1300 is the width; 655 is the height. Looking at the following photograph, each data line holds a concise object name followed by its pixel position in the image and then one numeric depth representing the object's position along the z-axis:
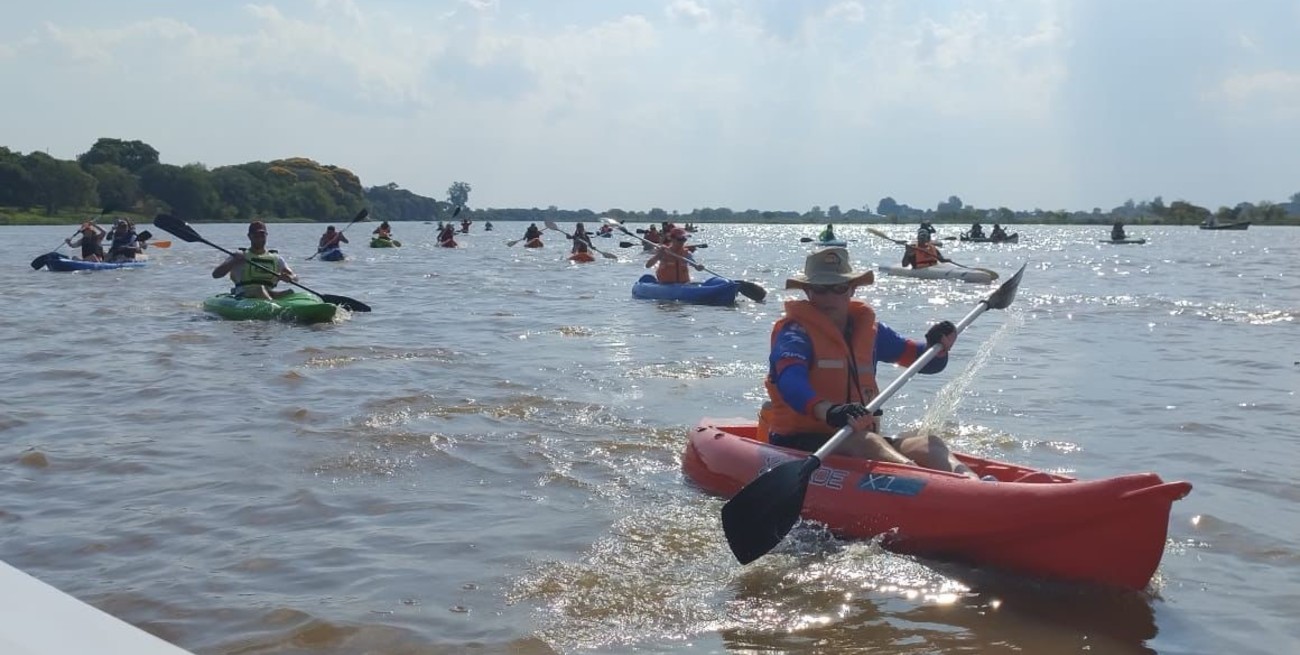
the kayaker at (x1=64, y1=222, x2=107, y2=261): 22.11
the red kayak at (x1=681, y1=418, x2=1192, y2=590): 4.45
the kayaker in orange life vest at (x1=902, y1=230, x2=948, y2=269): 23.58
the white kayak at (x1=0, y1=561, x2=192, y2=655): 1.72
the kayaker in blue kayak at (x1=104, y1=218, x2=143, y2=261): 23.36
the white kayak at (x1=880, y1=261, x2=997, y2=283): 21.59
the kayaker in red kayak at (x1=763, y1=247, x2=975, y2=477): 5.54
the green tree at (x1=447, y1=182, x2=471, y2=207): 140.75
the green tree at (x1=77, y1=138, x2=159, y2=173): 85.44
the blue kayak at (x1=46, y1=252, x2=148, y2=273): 21.80
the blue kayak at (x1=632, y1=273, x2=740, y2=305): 16.59
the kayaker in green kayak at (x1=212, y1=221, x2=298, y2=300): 13.29
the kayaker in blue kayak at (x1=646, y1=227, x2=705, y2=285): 17.08
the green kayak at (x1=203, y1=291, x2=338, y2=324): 13.09
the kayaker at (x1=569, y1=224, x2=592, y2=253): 29.34
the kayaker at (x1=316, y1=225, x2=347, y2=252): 29.11
